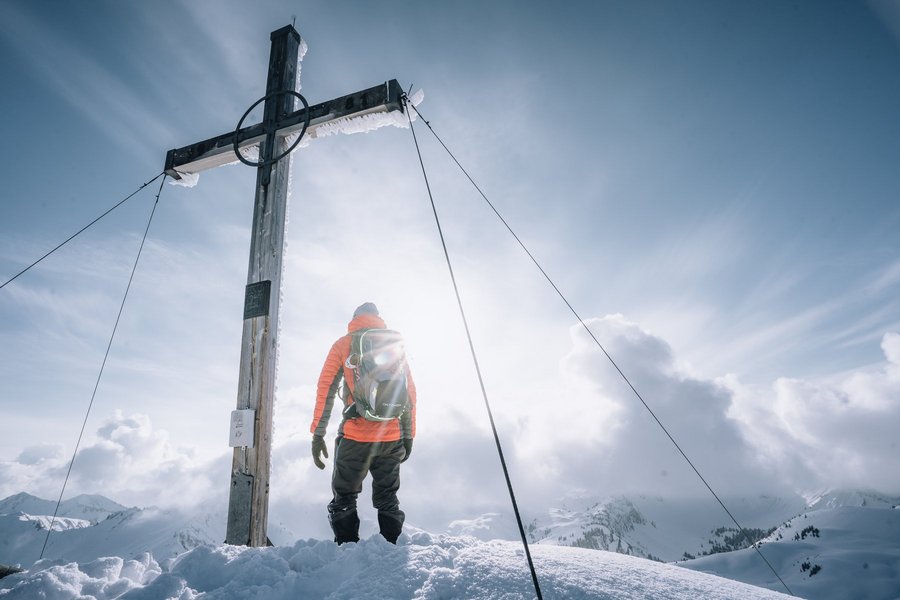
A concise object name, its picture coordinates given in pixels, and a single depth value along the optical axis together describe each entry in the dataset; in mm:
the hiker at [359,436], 3943
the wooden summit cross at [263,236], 3959
